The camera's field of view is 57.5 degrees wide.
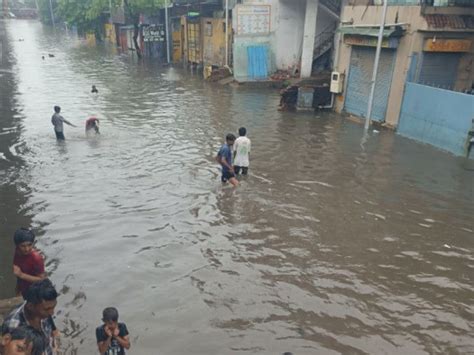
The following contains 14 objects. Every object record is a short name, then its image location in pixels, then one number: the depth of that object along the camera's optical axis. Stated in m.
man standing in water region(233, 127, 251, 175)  10.68
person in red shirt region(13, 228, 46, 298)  4.92
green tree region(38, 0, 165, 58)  41.62
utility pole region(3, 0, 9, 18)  120.34
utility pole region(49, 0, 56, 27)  95.82
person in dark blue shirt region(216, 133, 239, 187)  10.26
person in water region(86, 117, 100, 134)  15.75
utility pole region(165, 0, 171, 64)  40.22
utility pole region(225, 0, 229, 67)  29.27
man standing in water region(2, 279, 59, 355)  3.58
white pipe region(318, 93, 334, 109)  20.91
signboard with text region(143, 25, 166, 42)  41.84
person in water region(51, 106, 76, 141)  14.71
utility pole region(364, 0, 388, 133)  15.70
